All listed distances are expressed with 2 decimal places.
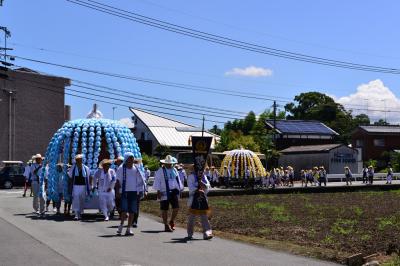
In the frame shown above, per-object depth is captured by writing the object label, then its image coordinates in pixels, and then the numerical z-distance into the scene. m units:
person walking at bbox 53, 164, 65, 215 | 19.12
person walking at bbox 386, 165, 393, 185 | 50.00
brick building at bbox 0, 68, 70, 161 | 52.50
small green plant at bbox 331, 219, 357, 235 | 14.36
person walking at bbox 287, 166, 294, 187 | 48.38
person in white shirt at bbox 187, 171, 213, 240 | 13.42
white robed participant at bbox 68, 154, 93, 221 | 17.77
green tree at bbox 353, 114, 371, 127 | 106.73
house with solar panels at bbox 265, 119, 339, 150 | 73.69
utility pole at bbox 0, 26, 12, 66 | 37.00
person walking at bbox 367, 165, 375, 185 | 49.84
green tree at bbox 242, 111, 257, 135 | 76.88
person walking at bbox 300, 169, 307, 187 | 49.06
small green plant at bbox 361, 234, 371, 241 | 12.85
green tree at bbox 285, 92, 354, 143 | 101.25
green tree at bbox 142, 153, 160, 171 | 53.88
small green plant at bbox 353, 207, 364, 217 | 19.58
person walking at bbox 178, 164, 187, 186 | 23.68
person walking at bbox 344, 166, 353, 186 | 49.22
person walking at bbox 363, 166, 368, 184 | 51.22
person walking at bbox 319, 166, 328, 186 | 47.50
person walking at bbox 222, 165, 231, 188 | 41.87
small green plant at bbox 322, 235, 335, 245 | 12.42
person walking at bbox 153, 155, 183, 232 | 14.84
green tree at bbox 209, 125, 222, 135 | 94.88
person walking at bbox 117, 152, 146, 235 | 13.91
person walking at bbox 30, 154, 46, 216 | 18.66
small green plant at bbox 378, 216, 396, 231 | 15.17
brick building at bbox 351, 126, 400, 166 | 78.38
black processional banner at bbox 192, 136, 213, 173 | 13.70
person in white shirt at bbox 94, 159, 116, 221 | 16.92
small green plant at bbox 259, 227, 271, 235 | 14.36
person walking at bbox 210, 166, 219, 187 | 42.93
